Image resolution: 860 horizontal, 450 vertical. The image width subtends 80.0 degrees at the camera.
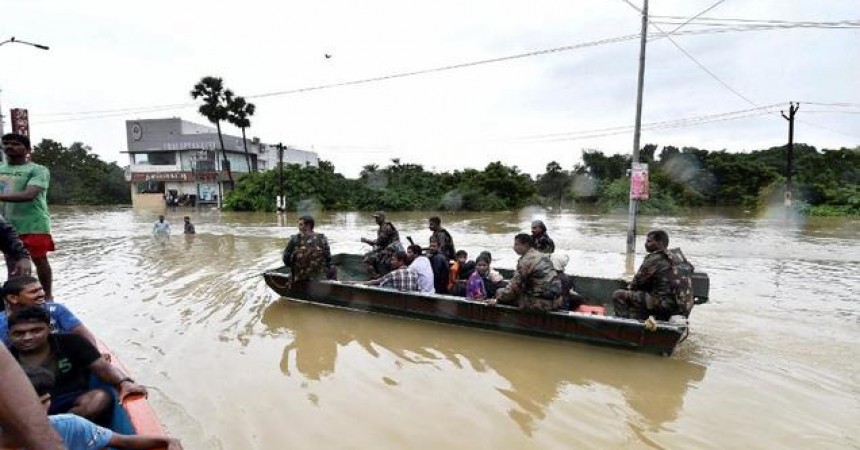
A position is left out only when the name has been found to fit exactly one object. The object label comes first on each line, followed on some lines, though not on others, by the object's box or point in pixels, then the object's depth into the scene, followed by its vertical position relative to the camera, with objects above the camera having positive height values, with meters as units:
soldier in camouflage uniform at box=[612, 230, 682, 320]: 5.35 -0.96
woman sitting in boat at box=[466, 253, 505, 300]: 6.54 -1.18
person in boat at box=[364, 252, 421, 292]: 6.73 -1.17
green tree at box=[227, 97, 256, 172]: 36.06 +5.52
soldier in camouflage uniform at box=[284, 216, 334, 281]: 7.32 -0.92
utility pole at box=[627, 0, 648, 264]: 12.41 +1.39
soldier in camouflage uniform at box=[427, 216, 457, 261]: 8.16 -0.75
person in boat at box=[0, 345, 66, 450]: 1.51 -0.68
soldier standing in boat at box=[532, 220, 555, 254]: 7.53 -0.69
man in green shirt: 3.86 -0.10
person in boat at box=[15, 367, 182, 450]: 2.19 -1.09
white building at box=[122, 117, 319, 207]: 41.81 +2.20
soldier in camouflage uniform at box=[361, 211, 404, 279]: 8.28 -0.97
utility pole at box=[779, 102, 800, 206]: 23.81 +3.03
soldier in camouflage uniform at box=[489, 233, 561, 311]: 5.66 -0.98
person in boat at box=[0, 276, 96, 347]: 2.93 -0.66
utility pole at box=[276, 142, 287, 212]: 31.77 -0.66
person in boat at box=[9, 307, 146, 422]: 2.64 -0.99
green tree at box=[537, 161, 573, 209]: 42.91 +0.91
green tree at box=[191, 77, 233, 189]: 34.97 +6.35
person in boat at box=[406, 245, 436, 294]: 6.76 -1.07
